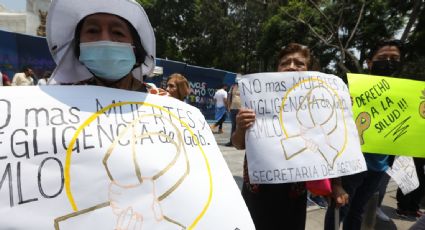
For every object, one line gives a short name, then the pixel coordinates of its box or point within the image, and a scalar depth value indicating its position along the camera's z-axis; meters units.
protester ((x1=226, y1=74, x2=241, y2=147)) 6.91
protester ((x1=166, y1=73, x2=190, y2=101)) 4.04
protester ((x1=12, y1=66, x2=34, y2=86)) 7.89
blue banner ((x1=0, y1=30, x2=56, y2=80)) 9.06
